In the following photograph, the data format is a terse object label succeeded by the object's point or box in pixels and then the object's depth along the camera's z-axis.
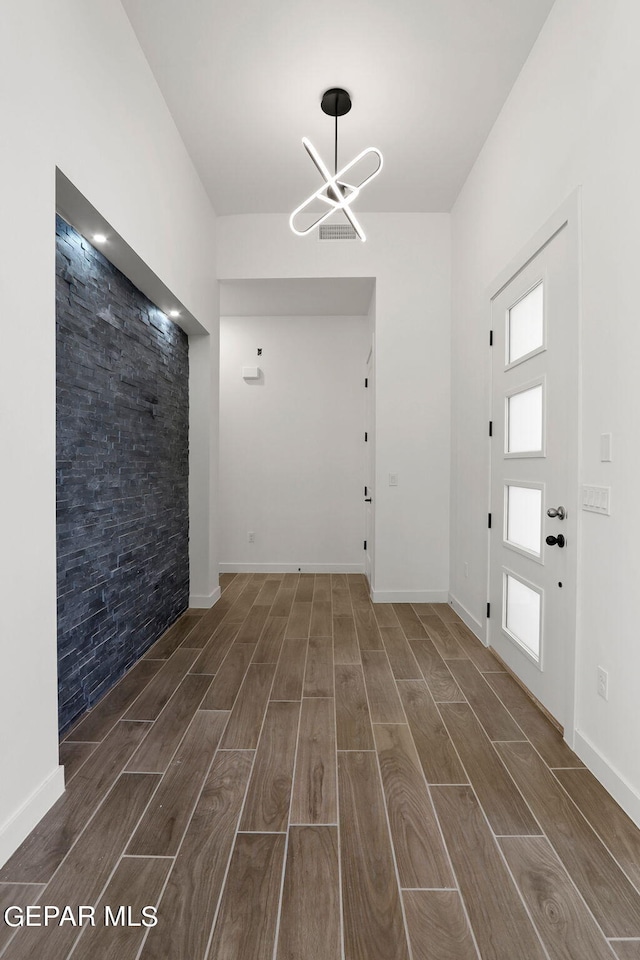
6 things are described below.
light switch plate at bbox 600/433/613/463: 1.84
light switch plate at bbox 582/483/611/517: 1.86
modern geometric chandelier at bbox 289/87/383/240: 2.37
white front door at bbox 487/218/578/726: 2.18
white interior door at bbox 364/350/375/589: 4.75
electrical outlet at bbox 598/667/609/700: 1.84
